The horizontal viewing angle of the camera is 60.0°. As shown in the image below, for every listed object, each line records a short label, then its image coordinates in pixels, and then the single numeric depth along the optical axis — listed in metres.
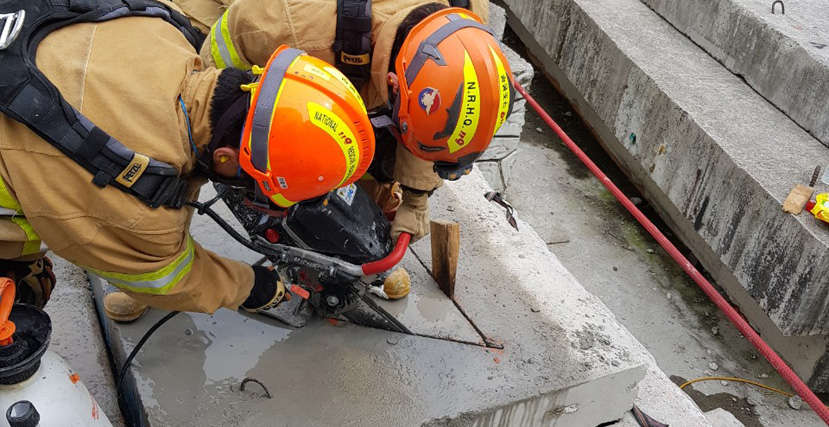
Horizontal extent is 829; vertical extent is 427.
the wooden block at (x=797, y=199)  4.05
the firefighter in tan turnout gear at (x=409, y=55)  2.50
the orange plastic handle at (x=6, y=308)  1.84
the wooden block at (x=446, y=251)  3.06
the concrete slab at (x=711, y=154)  4.20
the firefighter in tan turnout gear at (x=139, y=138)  1.83
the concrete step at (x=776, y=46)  4.63
